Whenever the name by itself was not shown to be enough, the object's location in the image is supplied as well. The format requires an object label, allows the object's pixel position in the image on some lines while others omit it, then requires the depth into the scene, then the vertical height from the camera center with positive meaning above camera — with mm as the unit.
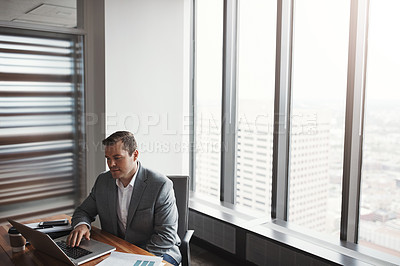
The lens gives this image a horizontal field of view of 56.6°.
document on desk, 1730 -755
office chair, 2428 -657
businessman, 2117 -612
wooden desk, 1778 -776
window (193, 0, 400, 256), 2604 -82
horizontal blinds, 3217 -242
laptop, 1700 -752
